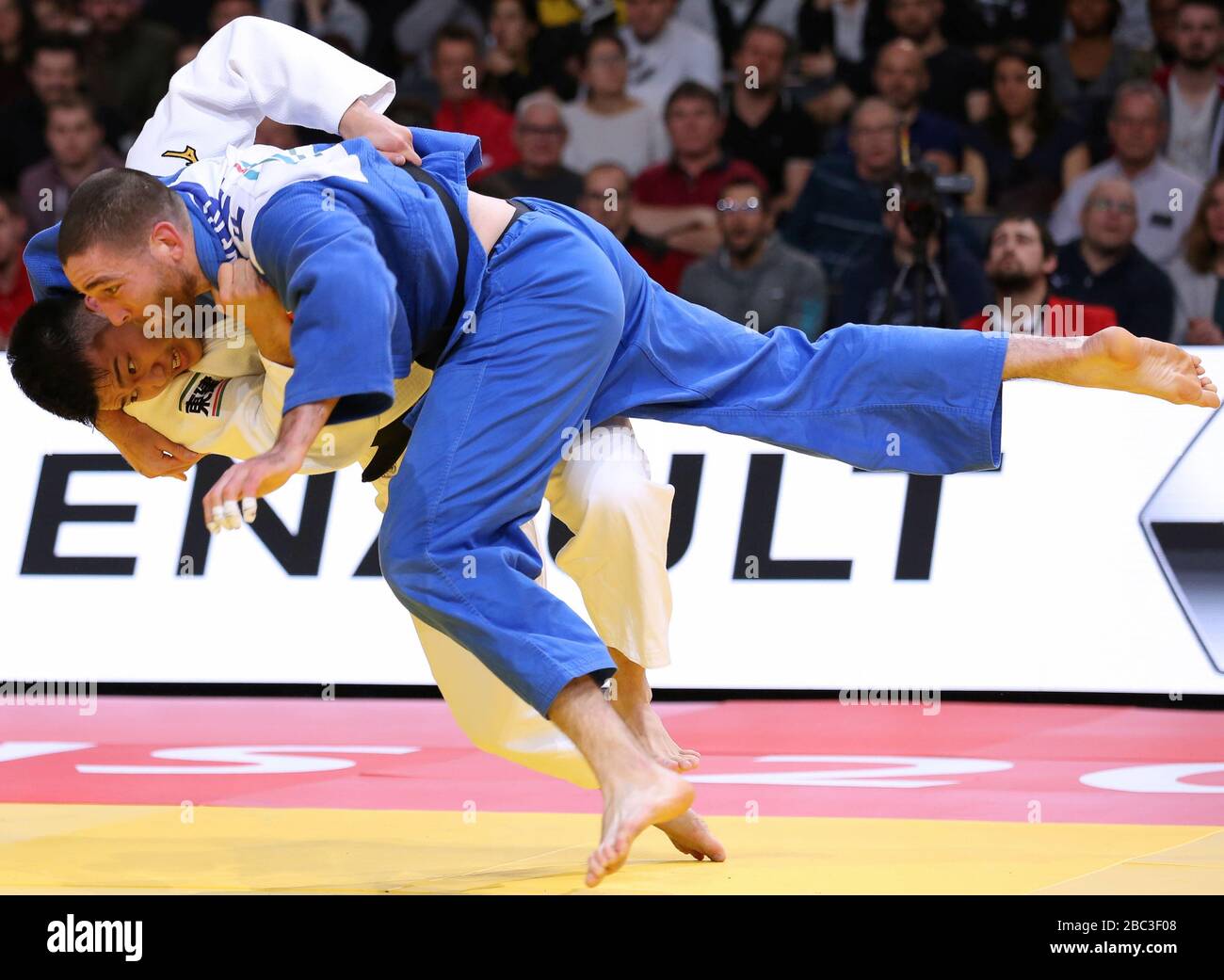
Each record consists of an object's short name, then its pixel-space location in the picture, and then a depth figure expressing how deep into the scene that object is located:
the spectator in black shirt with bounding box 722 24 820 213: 15.71
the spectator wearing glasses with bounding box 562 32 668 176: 15.97
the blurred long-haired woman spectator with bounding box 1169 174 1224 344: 13.66
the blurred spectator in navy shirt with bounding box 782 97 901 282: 14.46
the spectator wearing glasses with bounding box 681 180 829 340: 13.59
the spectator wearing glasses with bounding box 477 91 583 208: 15.05
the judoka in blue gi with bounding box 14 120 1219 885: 5.82
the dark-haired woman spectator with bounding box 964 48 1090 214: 15.29
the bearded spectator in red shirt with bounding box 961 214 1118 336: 12.80
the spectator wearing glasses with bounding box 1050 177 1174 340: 13.37
